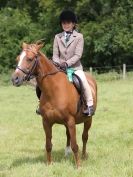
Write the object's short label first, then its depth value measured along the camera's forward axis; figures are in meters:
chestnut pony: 12.12
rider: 13.10
